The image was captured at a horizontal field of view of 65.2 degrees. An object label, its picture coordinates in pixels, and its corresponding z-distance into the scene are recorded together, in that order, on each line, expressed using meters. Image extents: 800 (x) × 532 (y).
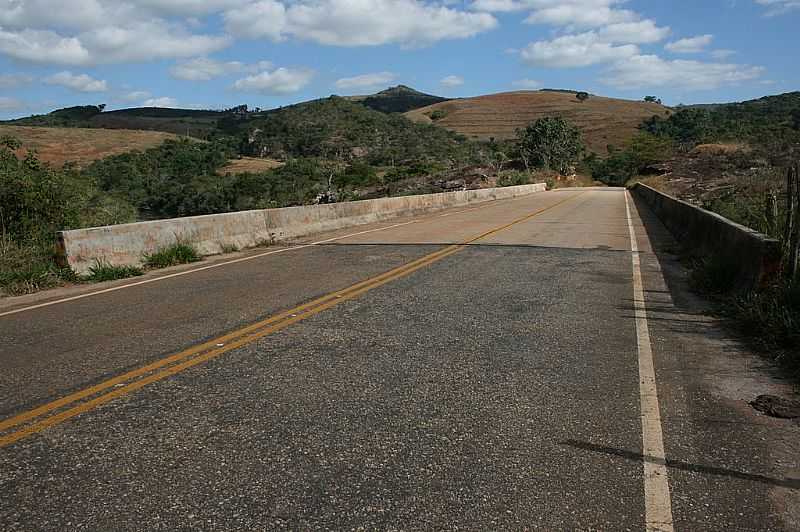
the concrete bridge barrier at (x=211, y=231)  9.88
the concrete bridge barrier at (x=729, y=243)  7.12
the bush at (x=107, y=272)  9.66
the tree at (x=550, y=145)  80.12
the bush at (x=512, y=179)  53.85
